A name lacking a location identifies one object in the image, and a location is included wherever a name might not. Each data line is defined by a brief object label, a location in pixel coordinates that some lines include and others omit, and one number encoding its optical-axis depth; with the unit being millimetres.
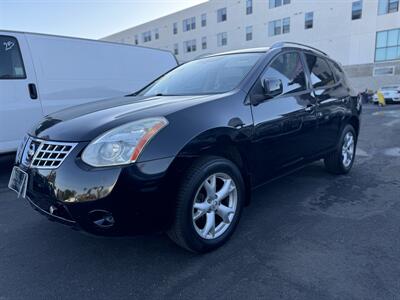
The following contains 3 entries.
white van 4457
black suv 1898
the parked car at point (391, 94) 19531
